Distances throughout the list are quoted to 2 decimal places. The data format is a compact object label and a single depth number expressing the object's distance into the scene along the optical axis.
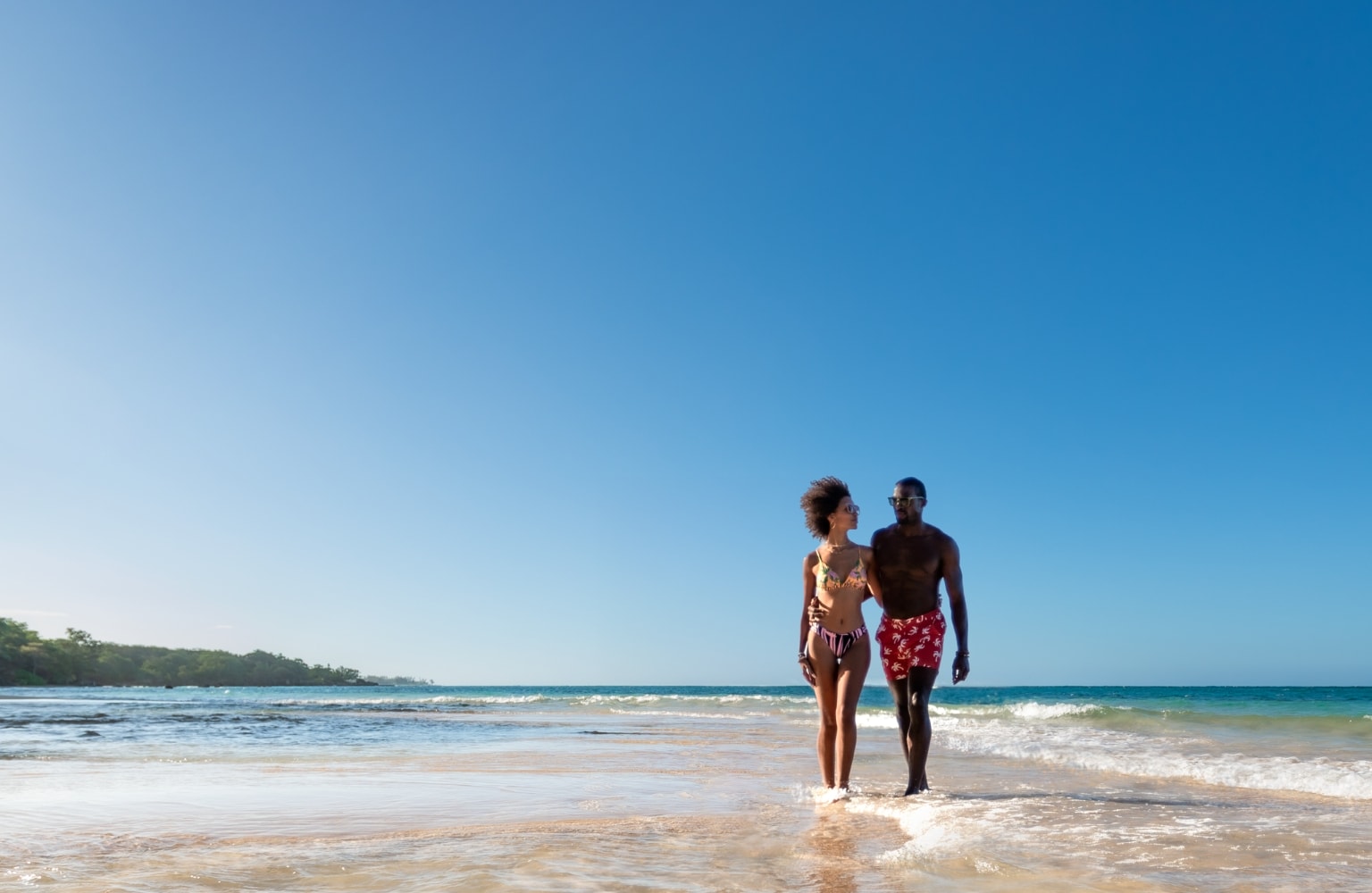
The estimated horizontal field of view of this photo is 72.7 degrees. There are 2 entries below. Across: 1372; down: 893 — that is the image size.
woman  5.74
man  5.80
